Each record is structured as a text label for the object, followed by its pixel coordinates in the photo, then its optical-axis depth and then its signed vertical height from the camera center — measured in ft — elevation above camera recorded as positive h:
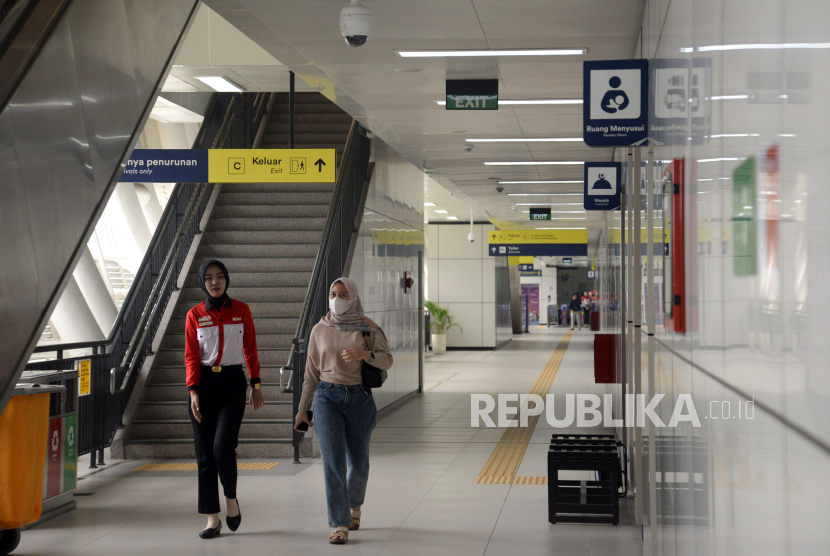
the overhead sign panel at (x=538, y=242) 78.12 +5.47
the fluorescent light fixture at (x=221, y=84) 37.43 +9.74
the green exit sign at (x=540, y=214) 63.77 +6.57
